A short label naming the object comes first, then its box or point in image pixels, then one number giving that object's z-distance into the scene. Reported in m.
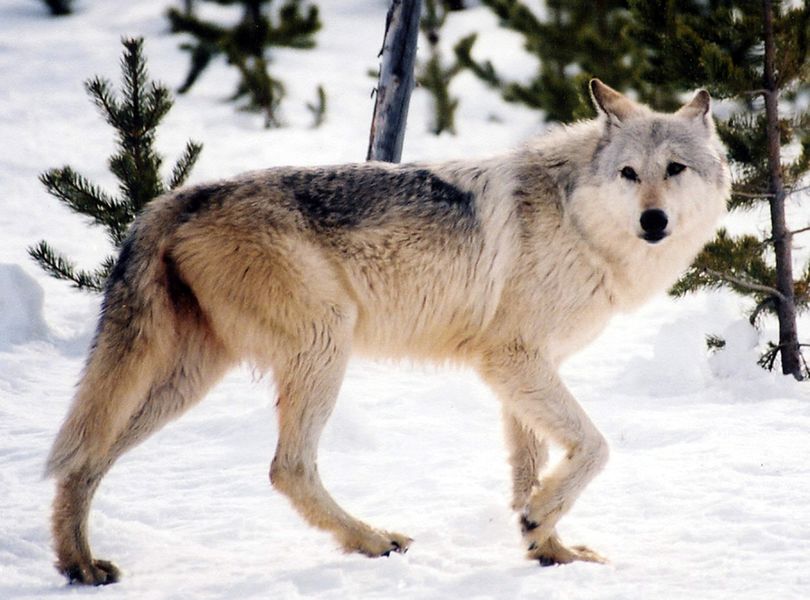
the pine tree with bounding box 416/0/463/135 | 33.41
